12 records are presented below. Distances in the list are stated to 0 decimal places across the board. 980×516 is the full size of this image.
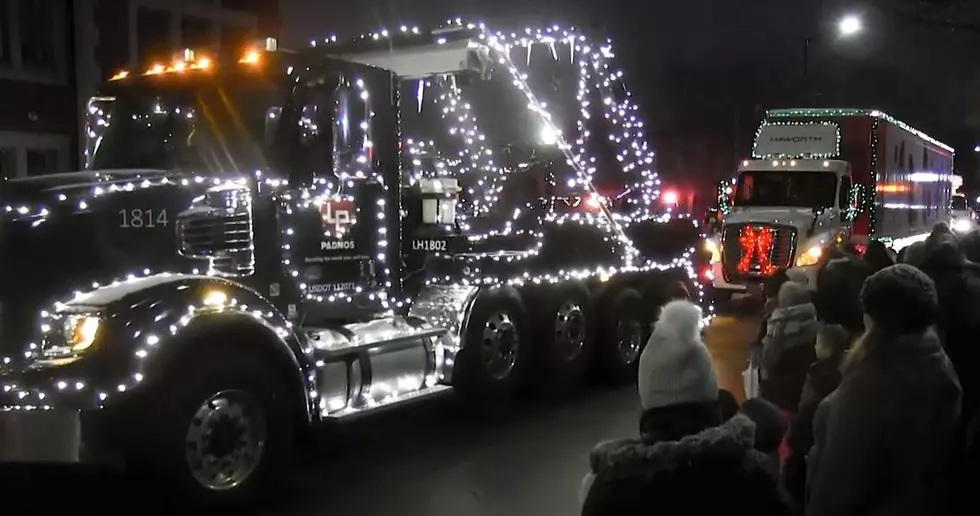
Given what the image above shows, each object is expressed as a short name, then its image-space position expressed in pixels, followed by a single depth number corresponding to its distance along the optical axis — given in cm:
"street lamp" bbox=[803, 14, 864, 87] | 1997
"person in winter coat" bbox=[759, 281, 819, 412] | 527
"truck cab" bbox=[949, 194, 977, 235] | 3275
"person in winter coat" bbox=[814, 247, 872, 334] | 530
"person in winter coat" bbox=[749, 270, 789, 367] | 653
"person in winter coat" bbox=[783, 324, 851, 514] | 403
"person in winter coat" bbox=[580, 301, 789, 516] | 251
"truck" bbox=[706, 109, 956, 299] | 1769
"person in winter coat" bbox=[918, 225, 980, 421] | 474
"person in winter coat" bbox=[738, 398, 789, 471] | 351
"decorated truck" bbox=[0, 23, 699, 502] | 596
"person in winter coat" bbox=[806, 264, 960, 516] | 312
